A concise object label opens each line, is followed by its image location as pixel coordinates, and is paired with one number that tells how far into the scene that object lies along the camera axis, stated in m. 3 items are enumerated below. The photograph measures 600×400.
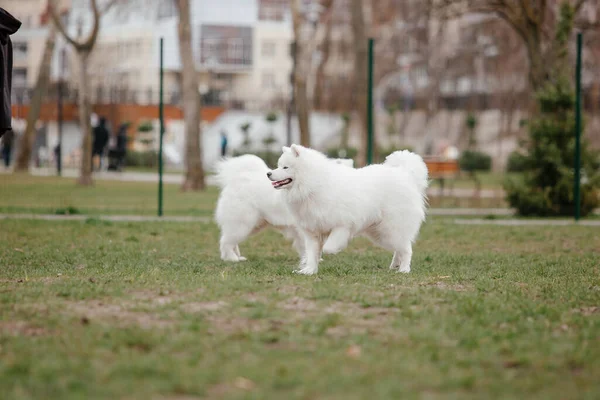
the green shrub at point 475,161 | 43.38
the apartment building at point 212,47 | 62.12
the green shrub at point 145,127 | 43.66
